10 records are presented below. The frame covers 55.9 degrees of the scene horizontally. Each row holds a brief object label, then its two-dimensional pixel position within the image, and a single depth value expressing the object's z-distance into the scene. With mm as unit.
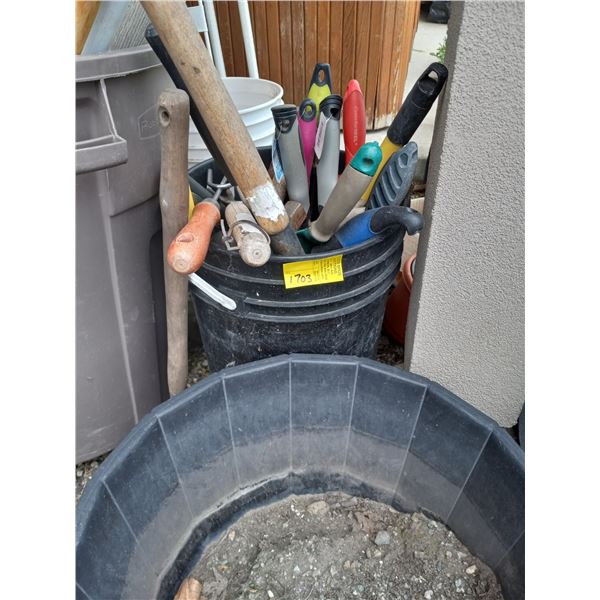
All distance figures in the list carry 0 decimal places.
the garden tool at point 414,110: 850
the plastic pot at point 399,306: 1337
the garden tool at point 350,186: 827
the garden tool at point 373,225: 800
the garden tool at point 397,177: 893
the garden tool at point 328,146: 954
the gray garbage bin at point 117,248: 792
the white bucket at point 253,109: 1147
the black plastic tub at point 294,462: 784
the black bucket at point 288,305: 860
